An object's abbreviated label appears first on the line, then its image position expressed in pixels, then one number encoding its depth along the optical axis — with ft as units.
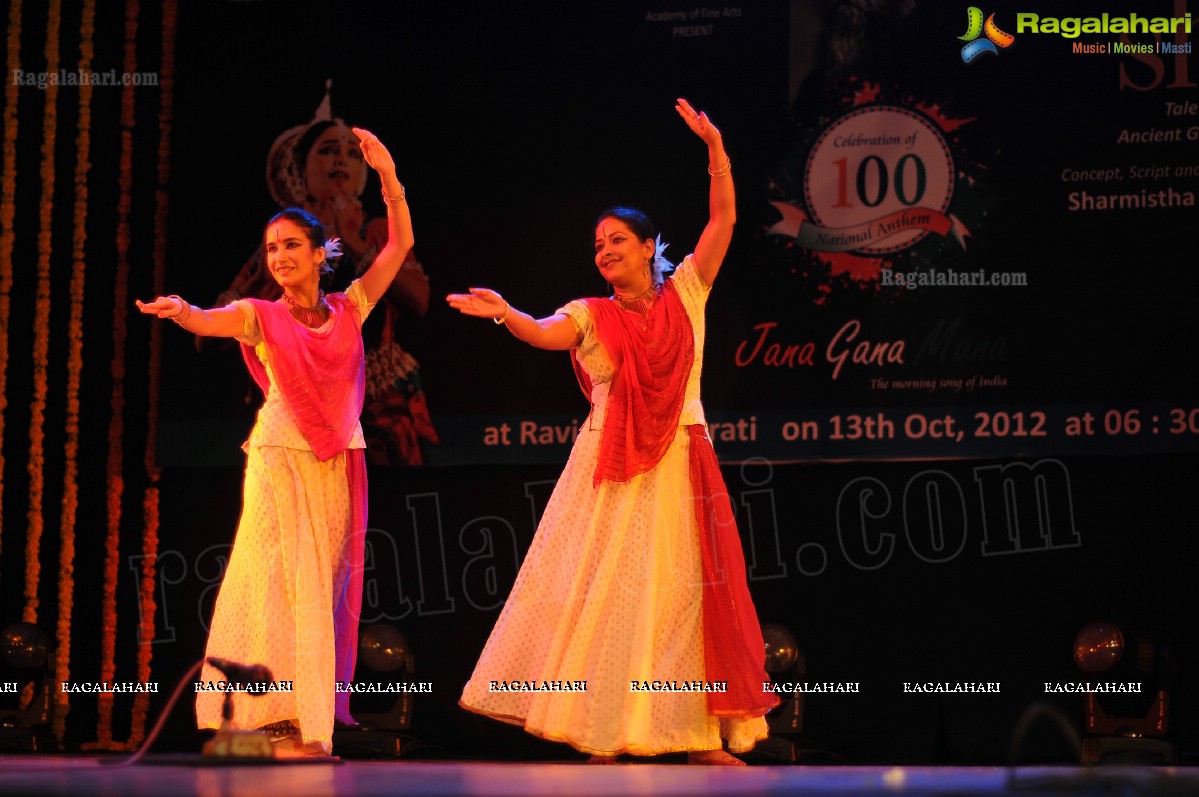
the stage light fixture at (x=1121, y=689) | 14.82
